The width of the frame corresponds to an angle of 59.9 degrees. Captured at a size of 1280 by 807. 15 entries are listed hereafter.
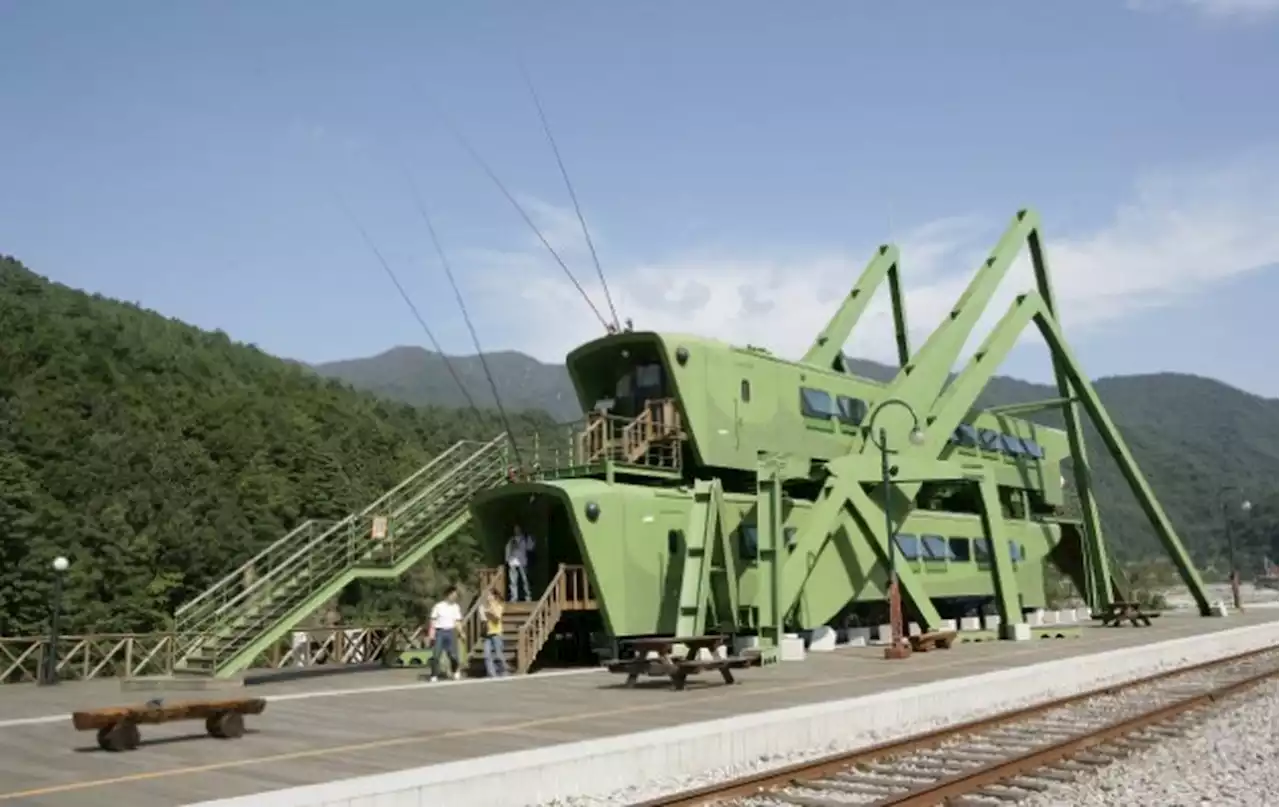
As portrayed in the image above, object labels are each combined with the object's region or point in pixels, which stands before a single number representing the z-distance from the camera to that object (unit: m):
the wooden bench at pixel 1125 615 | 34.22
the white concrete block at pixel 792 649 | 23.14
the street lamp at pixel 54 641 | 21.12
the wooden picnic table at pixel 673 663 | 16.80
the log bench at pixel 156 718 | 11.20
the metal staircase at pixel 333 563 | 21.11
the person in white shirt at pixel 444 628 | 20.02
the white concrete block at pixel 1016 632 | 28.66
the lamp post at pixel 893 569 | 22.58
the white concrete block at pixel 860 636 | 28.93
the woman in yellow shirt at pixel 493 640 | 20.39
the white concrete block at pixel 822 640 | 26.46
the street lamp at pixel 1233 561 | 44.03
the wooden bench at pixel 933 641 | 24.41
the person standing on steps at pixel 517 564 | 23.36
